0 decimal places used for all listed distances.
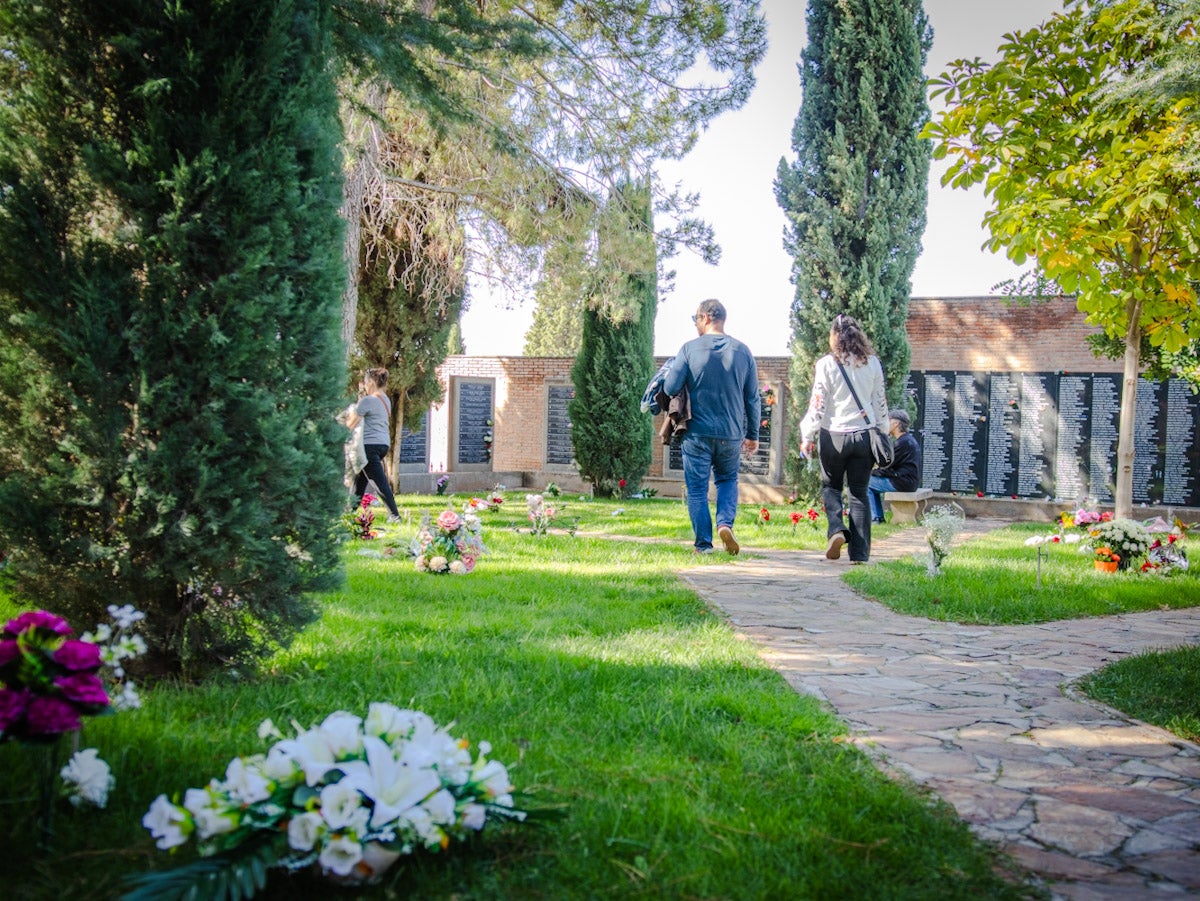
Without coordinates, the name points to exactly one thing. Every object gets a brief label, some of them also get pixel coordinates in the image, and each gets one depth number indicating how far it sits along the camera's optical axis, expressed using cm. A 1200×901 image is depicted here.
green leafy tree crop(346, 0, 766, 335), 1012
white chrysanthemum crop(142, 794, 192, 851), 188
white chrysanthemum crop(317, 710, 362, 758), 204
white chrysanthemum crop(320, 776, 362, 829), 188
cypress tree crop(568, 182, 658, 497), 1683
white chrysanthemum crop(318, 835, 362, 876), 185
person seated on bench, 1167
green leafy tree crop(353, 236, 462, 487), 1453
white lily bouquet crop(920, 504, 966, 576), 648
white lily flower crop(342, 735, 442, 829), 193
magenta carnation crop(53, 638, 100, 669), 209
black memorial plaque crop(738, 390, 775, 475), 1717
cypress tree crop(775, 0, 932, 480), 1406
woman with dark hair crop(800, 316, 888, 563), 741
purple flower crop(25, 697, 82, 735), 200
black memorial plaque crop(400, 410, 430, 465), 1852
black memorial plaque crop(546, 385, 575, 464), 1986
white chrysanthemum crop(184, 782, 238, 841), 191
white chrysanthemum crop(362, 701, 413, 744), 212
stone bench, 1263
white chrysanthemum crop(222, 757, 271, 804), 194
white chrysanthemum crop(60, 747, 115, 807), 220
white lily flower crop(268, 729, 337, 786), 197
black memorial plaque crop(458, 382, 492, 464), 1988
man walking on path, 779
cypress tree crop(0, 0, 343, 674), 318
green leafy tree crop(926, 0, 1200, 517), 616
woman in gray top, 988
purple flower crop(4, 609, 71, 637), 214
